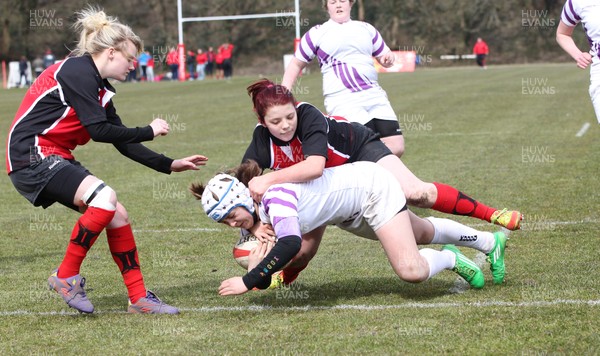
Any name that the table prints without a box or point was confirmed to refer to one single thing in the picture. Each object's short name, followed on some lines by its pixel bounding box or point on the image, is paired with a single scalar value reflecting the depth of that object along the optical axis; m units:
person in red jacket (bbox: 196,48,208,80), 98.69
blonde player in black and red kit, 10.40
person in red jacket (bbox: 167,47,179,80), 93.81
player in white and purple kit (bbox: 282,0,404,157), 16.20
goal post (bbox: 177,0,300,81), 76.87
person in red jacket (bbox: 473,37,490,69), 101.81
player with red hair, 10.44
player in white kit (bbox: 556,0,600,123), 14.24
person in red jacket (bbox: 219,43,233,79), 93.94
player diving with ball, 9.92
